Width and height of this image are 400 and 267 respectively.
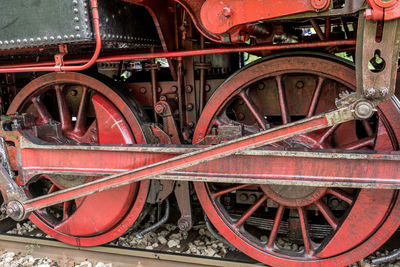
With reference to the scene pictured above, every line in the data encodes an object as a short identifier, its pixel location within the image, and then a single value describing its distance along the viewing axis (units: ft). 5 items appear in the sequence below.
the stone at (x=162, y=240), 9.90
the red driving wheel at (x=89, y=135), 9.05
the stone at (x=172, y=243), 9.69
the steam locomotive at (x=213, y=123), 6.29
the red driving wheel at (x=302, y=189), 7.34
